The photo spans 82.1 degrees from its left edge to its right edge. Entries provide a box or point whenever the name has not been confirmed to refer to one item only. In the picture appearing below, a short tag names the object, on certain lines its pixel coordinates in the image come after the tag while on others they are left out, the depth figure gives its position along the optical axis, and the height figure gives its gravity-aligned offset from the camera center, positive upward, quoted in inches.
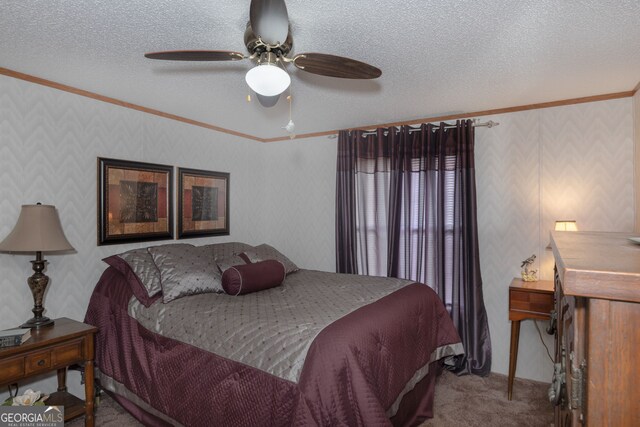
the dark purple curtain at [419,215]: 131.3 -0.4
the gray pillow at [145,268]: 102.1 -15.7
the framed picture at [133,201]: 116.0 +4.1
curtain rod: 130.3 +32.7
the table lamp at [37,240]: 88.0 -6.6
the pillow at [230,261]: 116.4 -15.7
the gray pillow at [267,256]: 130.6 -15.3
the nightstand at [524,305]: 110.1 -27.7
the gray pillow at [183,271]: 101.4 -16.9
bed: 67.2 -30.1
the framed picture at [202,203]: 141.5 +4.3
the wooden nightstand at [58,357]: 80.0 -33.3
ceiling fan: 56.8 +28.7
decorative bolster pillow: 104.0 -18.7
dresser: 17.4 -6.0
